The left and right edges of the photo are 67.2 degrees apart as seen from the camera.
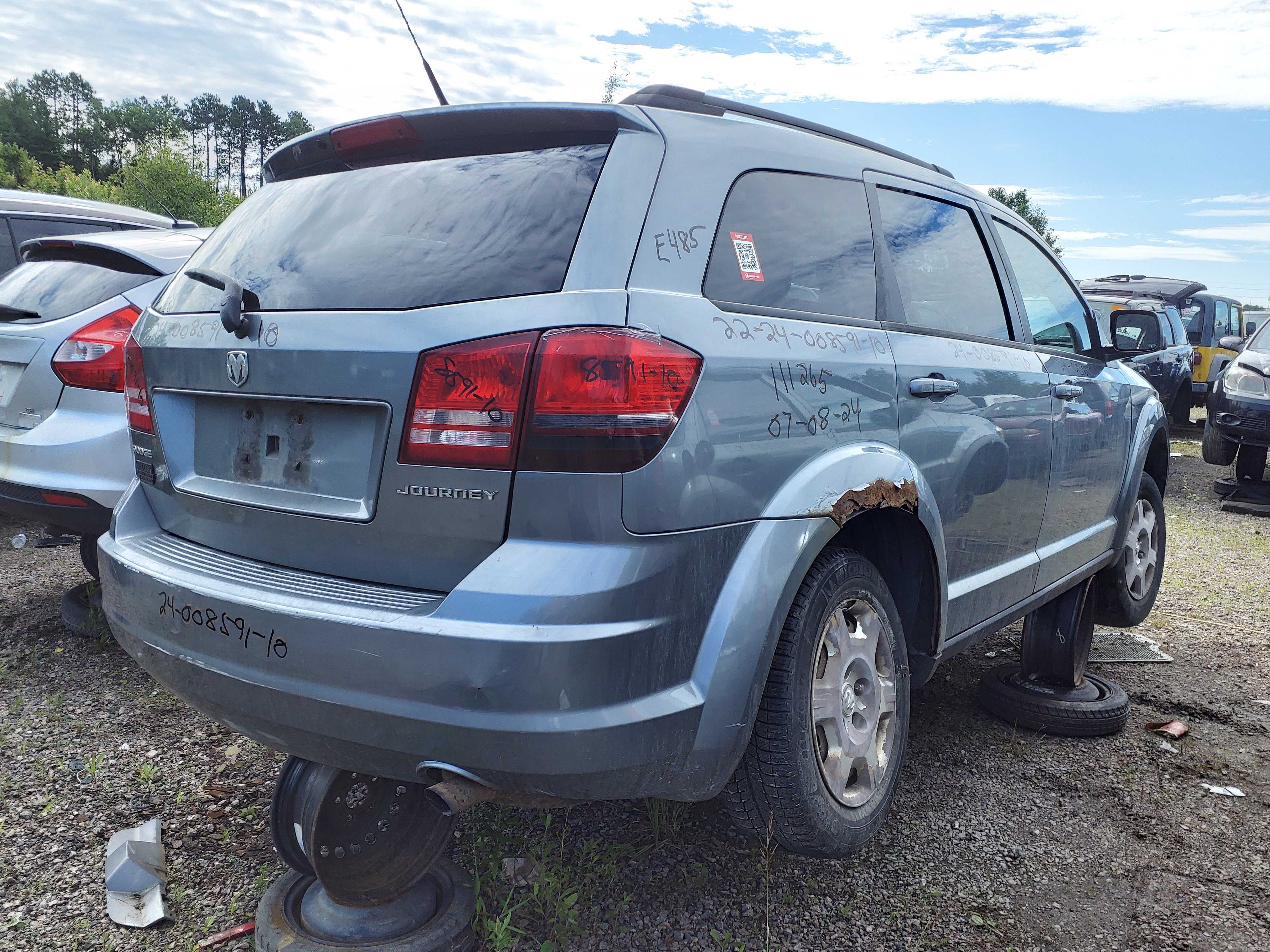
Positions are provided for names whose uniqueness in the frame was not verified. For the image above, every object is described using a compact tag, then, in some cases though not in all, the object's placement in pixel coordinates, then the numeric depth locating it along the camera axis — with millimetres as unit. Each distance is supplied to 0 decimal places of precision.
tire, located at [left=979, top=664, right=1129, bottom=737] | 3461
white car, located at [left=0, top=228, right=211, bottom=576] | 3617
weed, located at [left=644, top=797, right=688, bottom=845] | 2619
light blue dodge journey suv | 1665
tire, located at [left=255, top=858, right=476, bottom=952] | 2098
